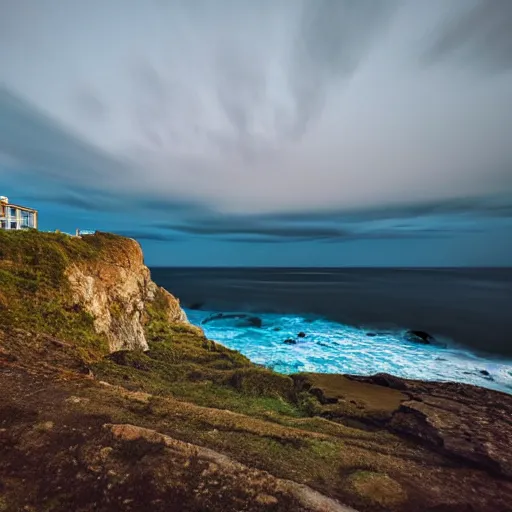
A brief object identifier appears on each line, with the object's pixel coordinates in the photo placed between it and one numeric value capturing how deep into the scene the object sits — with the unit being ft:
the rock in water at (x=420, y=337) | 136.41
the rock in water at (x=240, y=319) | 178.59
